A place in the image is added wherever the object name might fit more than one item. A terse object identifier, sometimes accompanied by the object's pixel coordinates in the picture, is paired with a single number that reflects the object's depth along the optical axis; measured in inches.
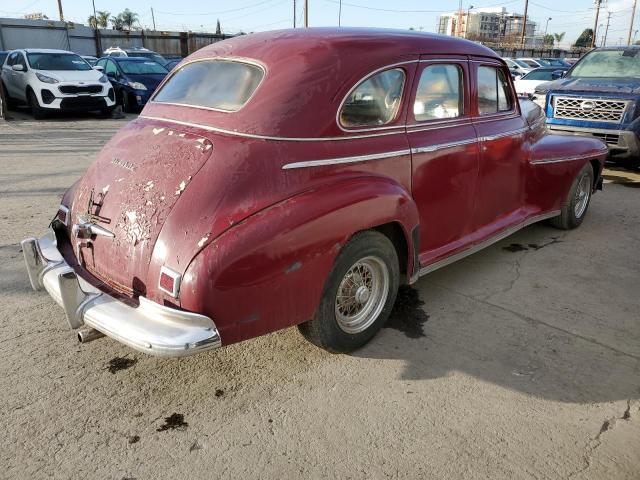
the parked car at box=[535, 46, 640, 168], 301.4
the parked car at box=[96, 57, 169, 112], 554.6
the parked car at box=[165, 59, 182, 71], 635.2
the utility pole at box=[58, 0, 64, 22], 1907.0
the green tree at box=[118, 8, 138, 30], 3545.3
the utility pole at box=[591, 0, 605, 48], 2637.8
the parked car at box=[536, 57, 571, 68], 1212.1
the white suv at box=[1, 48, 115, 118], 478.6
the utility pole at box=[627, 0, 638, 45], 2580.5
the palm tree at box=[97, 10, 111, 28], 3154.3
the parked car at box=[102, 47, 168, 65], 725.0
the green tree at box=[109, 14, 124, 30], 3463.1
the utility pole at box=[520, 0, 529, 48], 2014.0
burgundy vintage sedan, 97.1
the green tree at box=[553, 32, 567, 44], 4184.5
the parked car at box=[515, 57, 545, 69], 1127.3
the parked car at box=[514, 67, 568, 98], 640.4
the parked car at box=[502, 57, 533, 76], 980.8
